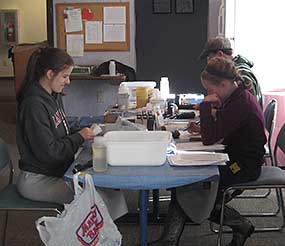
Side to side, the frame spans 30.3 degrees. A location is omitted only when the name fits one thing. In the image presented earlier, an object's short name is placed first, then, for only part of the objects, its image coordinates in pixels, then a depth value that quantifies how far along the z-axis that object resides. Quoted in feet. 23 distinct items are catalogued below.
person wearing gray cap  11.81
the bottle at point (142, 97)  12.06
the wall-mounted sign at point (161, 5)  16.52
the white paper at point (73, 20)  16.48
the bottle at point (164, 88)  12.95
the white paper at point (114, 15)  16.42
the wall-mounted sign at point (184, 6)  16.56
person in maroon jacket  8.57
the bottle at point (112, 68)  15.98
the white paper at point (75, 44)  16.62
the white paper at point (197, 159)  6.98
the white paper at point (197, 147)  8.04
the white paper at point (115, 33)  16.51
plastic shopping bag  6.40
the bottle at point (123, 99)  12.19
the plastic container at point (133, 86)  12.82
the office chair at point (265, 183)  8.59
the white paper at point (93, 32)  16.49
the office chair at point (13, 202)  7.81
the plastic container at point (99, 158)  6.68
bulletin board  16.40
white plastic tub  6.73
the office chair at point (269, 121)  10.98
